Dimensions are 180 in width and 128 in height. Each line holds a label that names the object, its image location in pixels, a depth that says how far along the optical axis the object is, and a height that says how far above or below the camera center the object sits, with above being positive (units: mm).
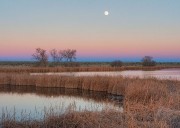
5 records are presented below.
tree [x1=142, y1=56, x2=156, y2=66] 62750 -511
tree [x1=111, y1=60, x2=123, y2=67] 61438 -850
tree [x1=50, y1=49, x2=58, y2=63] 63831 +736
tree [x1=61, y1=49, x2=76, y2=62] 64319 +1126
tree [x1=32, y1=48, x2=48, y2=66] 57688 +488
